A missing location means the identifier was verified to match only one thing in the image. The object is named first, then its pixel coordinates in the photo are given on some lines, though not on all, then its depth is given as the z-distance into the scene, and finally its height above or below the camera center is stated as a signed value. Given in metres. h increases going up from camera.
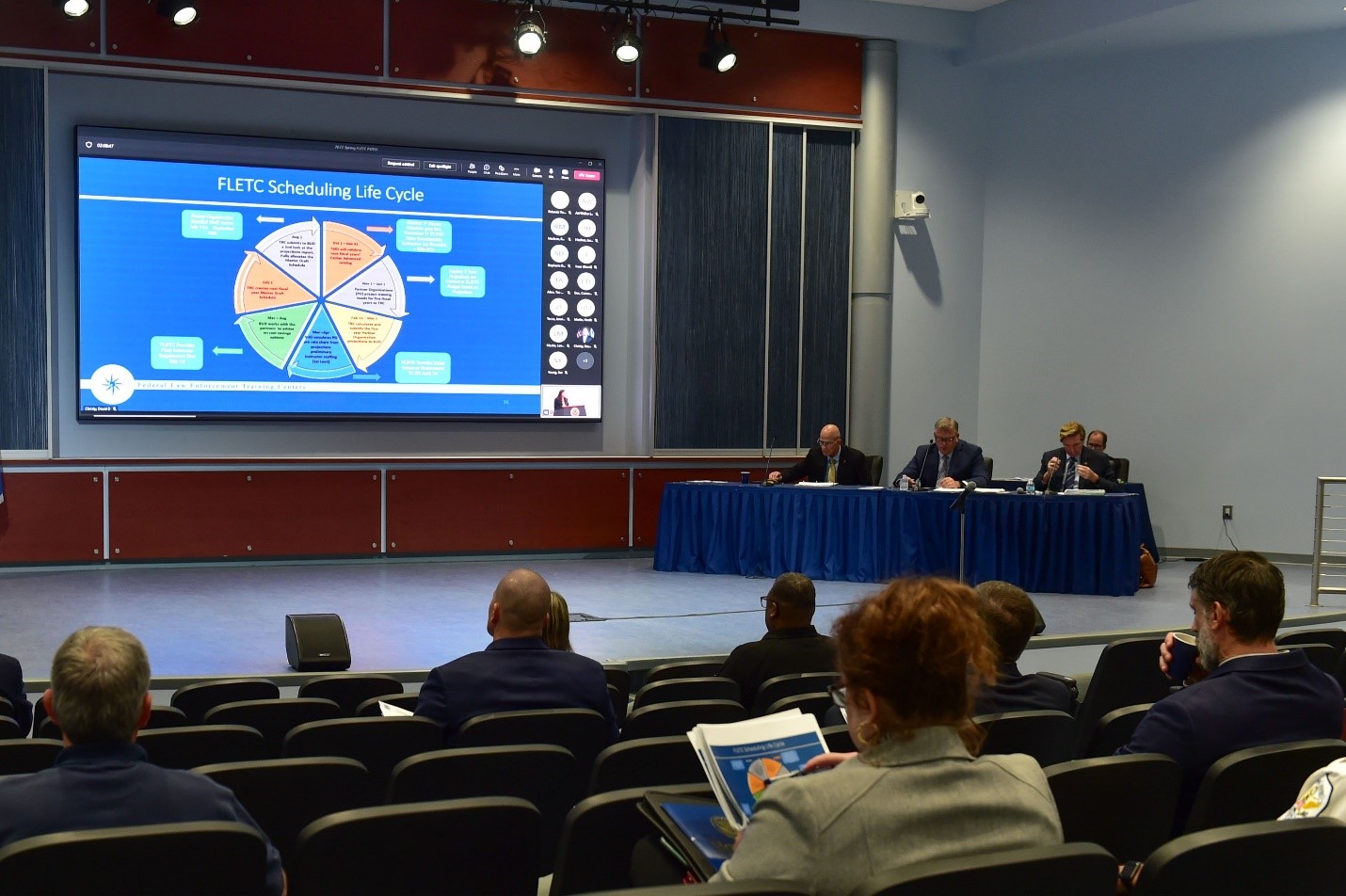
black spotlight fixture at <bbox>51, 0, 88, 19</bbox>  7.95 +2.18
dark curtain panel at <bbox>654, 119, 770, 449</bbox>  10.04 +0.68
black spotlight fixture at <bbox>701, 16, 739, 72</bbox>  9.49 +2.33
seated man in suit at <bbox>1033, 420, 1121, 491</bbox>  8.56 -0.61
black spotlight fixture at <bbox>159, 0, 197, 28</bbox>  8.17 +2.23
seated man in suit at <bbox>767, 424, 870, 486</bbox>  8.91 -0.64
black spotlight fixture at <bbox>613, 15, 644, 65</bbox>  9.27 +2.32
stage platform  5.87 -1.35
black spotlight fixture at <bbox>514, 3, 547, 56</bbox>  8.88 +2.27
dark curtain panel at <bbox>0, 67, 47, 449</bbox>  8.38 +0.64
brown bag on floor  8.41 -1.25
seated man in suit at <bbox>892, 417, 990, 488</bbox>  8.59 -0.59
